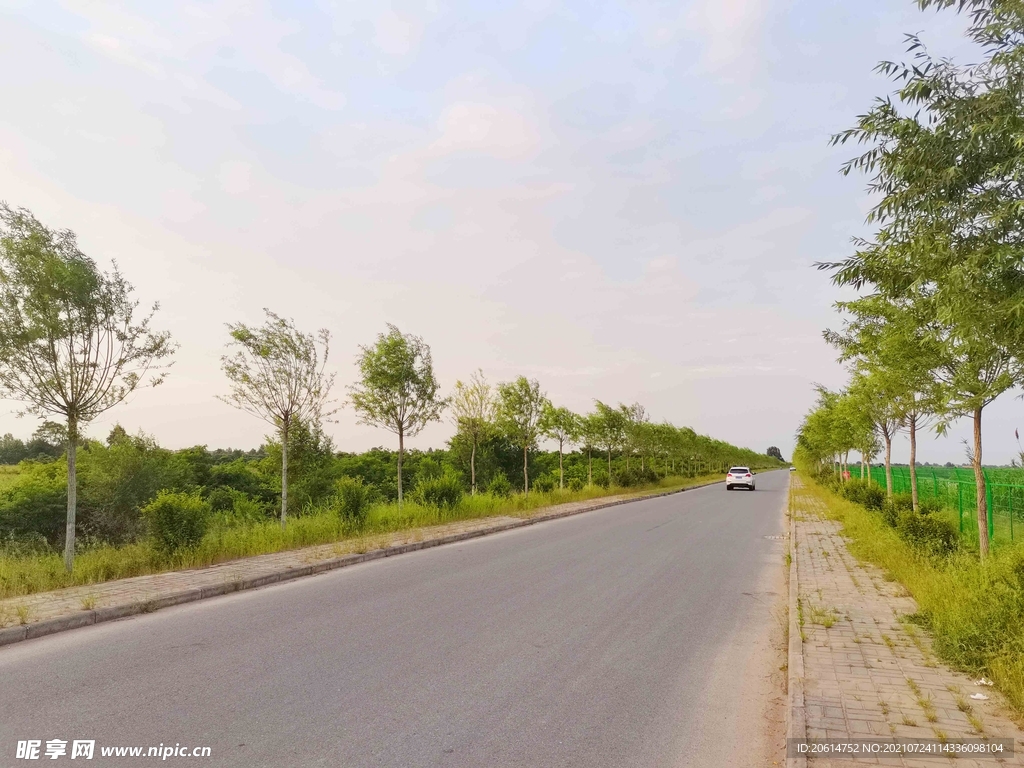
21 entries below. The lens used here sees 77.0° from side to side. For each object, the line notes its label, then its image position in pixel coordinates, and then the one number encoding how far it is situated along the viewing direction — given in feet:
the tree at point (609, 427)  128.81
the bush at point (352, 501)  51.52
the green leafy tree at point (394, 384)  64.59
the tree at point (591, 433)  123.13
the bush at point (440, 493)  66.08
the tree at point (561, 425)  100.89
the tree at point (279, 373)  48.88
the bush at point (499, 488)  84.02
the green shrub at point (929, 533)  33.91
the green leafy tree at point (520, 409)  91.76
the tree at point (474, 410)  89.97
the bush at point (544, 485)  102.01
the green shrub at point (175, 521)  35.81
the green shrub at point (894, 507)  46.35
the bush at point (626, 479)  132.36
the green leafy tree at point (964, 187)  14.83
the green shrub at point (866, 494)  61.74
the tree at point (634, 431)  136.26
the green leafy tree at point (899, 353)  26.37
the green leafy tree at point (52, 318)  31.30
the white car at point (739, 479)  142.61
